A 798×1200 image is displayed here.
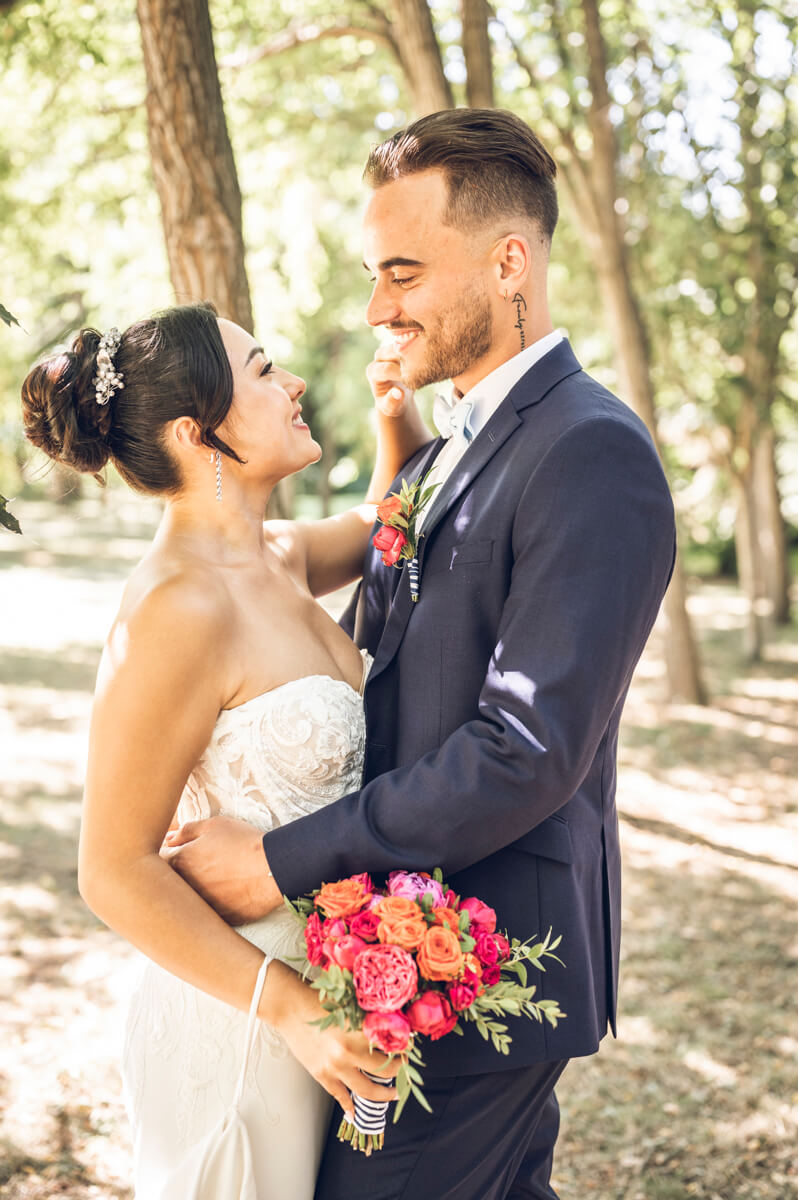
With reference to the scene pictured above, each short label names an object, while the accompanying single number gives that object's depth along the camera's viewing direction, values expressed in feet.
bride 6.94
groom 6.34
